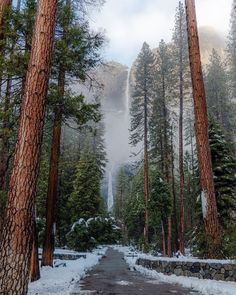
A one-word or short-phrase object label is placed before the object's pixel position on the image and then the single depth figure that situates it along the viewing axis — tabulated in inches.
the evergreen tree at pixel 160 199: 932.6
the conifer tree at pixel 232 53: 1407.2
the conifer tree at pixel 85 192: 1434.5
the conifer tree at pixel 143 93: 1250.1
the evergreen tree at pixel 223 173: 695.1
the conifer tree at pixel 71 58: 412.8
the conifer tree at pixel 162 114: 1218.6
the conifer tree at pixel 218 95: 1501.0
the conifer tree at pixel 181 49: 1163.0
